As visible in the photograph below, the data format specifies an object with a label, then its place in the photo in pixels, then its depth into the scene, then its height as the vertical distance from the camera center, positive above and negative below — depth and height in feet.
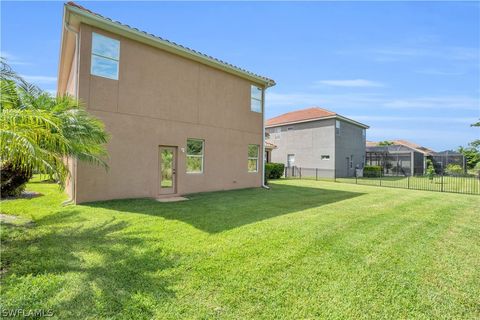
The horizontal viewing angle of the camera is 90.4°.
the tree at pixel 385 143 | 139.82 +14.65
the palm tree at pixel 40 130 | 12.12 +2.08
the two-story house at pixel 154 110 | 27.66 +7.62
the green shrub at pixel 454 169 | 84.95 -0.43
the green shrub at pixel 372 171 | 85.25 -1.49
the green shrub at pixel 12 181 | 27.65 -2.49
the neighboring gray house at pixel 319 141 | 78.59 +8.84
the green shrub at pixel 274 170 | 65.36 -1.36
